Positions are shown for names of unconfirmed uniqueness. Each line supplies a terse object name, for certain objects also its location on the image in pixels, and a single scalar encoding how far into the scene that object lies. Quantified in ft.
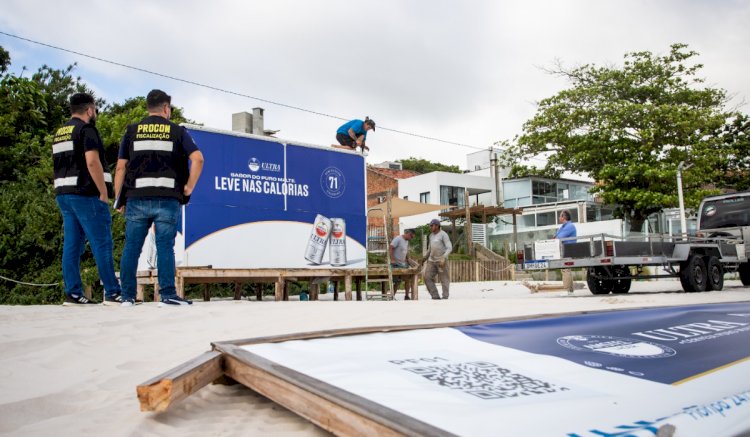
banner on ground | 6.29
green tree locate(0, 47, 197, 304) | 36.96
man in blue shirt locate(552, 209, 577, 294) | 38.99
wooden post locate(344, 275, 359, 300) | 32.91
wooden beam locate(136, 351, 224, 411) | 7.45
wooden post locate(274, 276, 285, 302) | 30.40
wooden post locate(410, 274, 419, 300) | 37.14
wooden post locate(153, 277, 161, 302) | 28.94
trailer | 36.52
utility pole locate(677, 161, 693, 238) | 68.74
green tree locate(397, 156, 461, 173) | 187.73
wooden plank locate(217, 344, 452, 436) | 5.80
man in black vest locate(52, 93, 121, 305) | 19.47
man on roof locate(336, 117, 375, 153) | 36.81
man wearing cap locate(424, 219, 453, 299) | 37.55
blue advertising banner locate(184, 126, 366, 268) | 30.25
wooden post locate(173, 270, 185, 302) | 27.07
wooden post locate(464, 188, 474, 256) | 90.58
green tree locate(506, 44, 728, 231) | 82.38
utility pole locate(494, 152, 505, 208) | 126.52
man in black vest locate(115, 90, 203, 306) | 19.33
